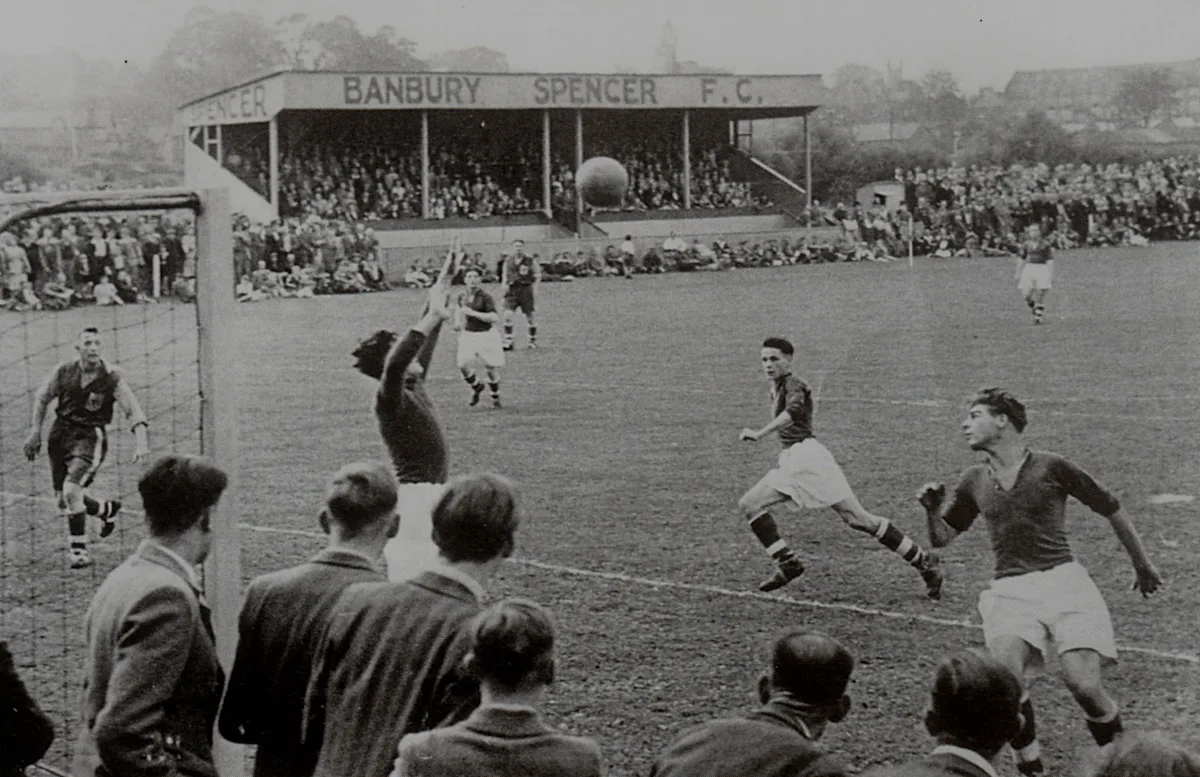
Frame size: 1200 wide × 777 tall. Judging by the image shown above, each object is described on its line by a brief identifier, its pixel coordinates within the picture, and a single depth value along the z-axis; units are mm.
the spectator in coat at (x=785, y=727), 3619
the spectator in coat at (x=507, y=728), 3705
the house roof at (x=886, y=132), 81125
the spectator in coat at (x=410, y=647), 4230
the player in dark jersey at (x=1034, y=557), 6668
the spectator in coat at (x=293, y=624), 4648
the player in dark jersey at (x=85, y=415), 11156
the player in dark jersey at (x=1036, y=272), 26281
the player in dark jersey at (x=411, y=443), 7918
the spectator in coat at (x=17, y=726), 4348
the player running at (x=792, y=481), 9789
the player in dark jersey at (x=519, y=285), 24766
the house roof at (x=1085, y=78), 65500
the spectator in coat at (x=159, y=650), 4273
